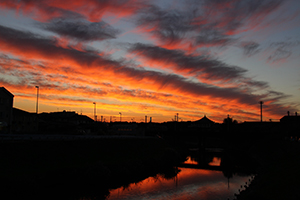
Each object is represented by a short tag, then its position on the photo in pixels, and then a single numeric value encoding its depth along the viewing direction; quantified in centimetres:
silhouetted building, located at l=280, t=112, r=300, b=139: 10019
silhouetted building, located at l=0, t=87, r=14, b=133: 7329
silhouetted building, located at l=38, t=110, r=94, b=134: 10787
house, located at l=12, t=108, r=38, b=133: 9250
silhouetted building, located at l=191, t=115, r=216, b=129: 18925
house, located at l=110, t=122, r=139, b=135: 13389
